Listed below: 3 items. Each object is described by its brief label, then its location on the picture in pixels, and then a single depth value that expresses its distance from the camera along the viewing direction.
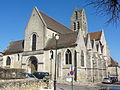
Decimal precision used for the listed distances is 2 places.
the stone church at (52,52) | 19.63
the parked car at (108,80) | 19.96
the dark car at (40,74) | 16.59
